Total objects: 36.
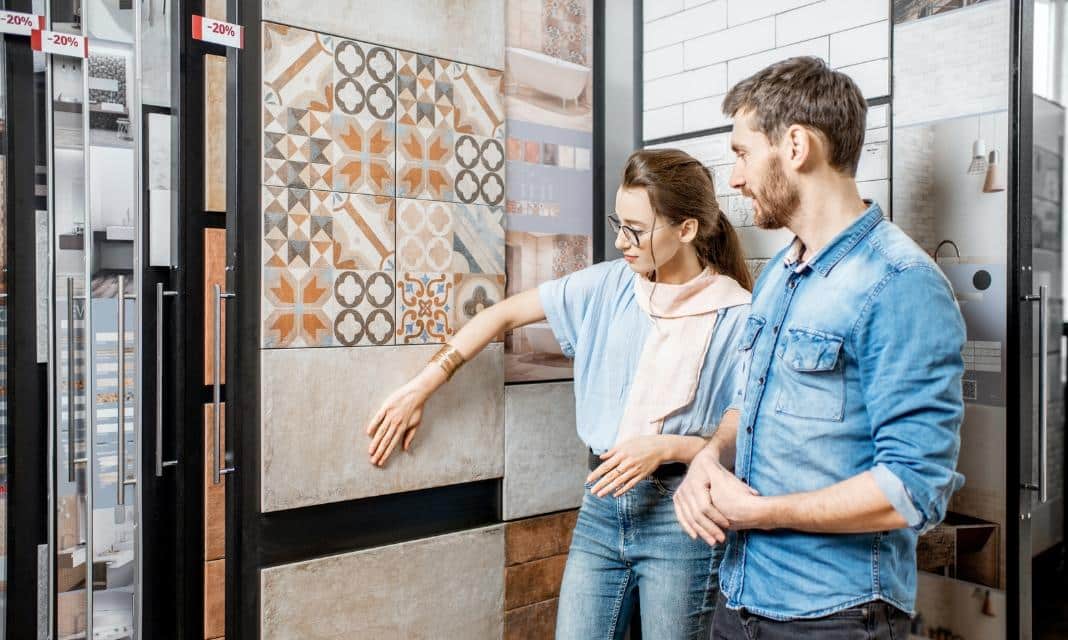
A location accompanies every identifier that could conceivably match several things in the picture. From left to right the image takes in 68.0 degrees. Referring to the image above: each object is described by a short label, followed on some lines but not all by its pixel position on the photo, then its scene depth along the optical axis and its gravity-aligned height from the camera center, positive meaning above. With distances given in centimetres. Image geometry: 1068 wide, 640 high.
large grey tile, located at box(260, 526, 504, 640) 192 -74
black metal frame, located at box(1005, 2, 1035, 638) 175 -4
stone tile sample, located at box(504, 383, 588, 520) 231 -43
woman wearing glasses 174 -19
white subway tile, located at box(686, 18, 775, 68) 223 +78
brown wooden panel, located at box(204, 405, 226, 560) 213 -56
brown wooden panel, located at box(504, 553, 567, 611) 233 -82
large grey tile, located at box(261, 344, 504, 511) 188 -30
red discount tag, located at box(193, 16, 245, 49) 180 +63
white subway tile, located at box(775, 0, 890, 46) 200 +76
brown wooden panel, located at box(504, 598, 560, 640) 232 -94
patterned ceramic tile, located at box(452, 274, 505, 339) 216 +4
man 113 -14
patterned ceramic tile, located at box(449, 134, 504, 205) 216 +39
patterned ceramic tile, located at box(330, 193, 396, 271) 195 +19
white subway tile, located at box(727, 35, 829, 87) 211 +70
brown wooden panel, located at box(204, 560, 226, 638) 209 -78
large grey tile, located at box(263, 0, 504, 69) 190 +73
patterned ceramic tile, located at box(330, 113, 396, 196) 195 +39
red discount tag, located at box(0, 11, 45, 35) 171 +63
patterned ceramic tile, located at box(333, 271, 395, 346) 196 +0
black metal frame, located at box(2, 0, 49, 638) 175 -13
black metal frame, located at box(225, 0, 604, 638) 181 -13
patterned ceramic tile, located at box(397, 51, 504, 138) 206 +58
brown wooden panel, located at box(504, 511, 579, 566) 233 -69
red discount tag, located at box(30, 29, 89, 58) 175 +60
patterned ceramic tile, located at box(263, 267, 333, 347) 186 +0
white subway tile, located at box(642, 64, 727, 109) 236 +69
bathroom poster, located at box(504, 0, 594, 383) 233 +47
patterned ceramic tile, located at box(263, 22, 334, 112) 185 +57
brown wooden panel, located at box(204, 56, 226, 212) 203 +43
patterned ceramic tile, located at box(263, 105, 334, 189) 185 +38
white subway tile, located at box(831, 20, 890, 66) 198 +67
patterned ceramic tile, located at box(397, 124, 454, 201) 206 +39
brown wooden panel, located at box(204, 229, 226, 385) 200 +9
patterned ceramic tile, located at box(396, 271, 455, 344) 206 +0
